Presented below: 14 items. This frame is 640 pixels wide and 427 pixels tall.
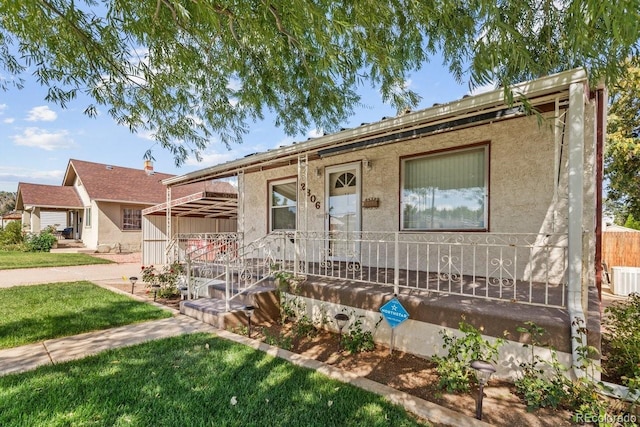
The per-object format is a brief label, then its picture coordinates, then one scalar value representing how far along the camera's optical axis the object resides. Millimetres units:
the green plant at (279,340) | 4495
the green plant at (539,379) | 2924
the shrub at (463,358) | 3266
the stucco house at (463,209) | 3459
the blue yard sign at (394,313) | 3998
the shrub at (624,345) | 3324
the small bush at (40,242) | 18922
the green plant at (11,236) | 20011
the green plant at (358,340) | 4359
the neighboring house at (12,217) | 33531
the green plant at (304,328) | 4996
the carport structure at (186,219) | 11047
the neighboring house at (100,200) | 19844
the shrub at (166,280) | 7775
